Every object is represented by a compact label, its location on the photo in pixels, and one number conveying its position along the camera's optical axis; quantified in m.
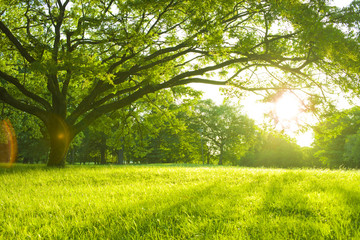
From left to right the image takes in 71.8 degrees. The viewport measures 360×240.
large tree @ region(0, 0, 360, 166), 7.55
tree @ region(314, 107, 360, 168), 35.44
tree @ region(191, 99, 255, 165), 43.47
